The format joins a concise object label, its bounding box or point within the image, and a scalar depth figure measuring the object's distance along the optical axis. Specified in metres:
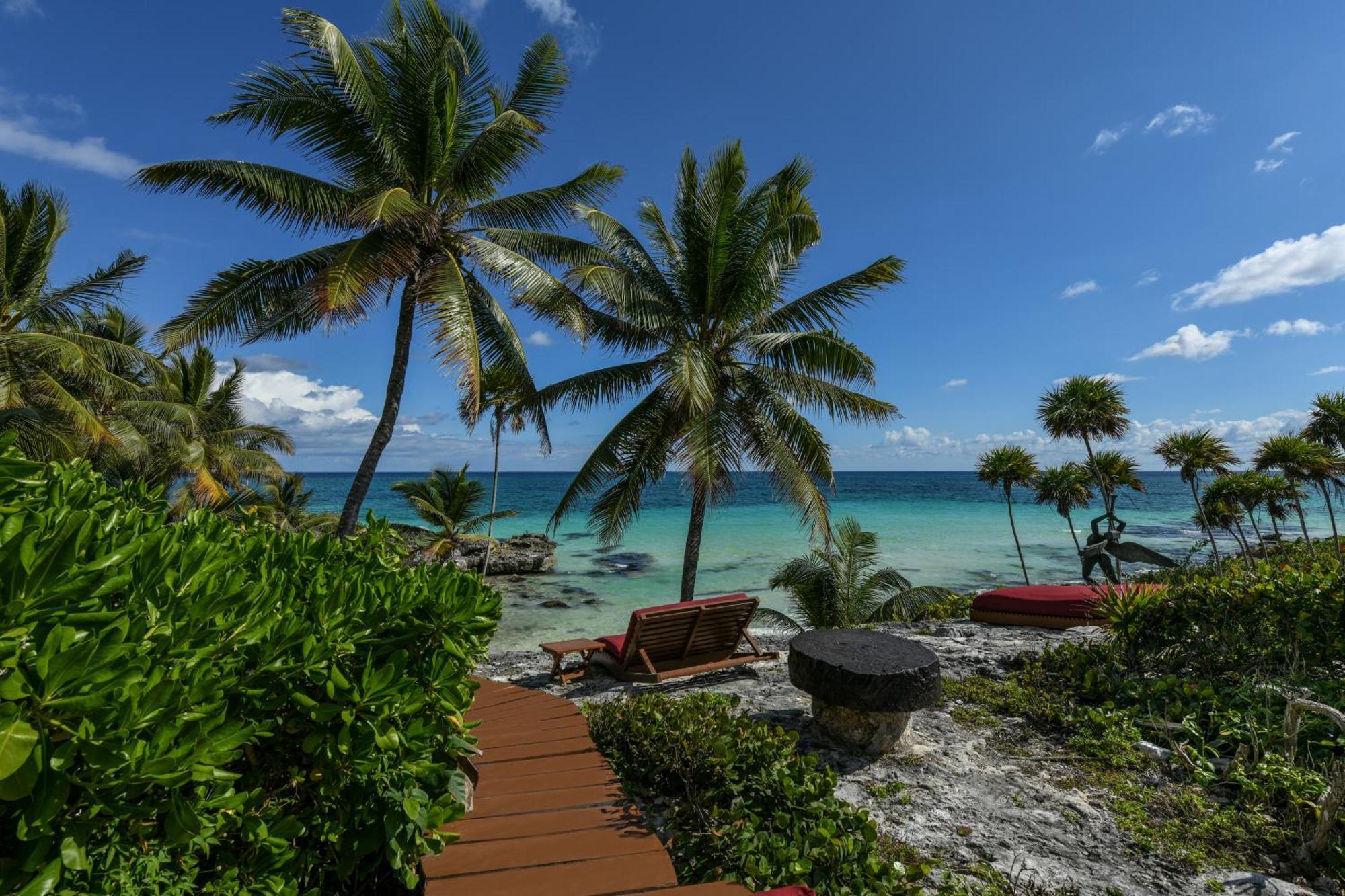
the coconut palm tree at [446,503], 16.77
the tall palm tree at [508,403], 11.91
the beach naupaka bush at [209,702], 1.11
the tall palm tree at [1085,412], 19.23
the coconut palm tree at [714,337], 10.27
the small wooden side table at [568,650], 7.45
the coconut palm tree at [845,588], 12.03
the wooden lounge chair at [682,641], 6.83
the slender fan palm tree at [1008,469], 23.34
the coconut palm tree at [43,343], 13.92
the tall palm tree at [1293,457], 19.56
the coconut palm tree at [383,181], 8.95
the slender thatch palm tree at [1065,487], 23.98
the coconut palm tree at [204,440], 18.58
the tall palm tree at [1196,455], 21.22
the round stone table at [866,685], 4.54
